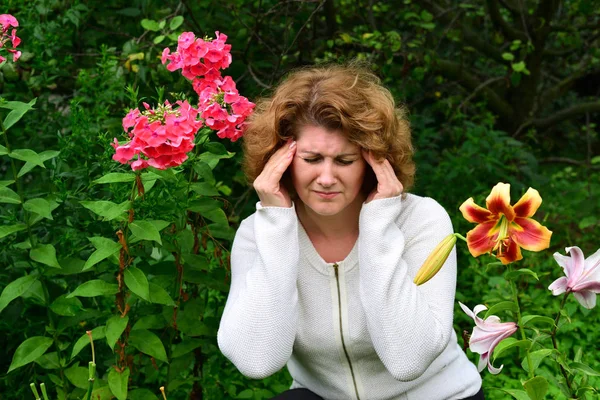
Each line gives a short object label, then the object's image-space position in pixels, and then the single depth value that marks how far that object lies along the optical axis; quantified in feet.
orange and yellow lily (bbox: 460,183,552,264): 4.17
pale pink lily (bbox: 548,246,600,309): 4.35
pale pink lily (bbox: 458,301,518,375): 4.54
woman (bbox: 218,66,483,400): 6.89
